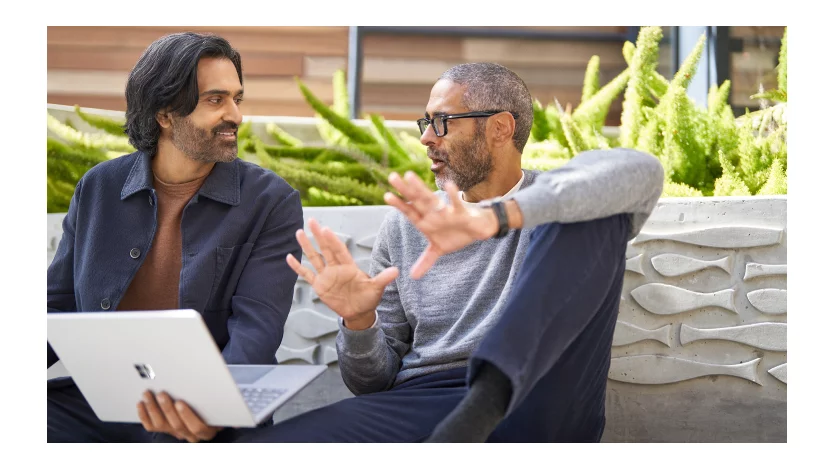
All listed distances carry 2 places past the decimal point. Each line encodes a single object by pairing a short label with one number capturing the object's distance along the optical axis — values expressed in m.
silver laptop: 1.32
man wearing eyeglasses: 1.40
